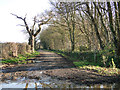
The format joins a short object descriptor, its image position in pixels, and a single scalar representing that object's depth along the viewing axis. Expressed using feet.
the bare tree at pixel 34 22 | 98.61
